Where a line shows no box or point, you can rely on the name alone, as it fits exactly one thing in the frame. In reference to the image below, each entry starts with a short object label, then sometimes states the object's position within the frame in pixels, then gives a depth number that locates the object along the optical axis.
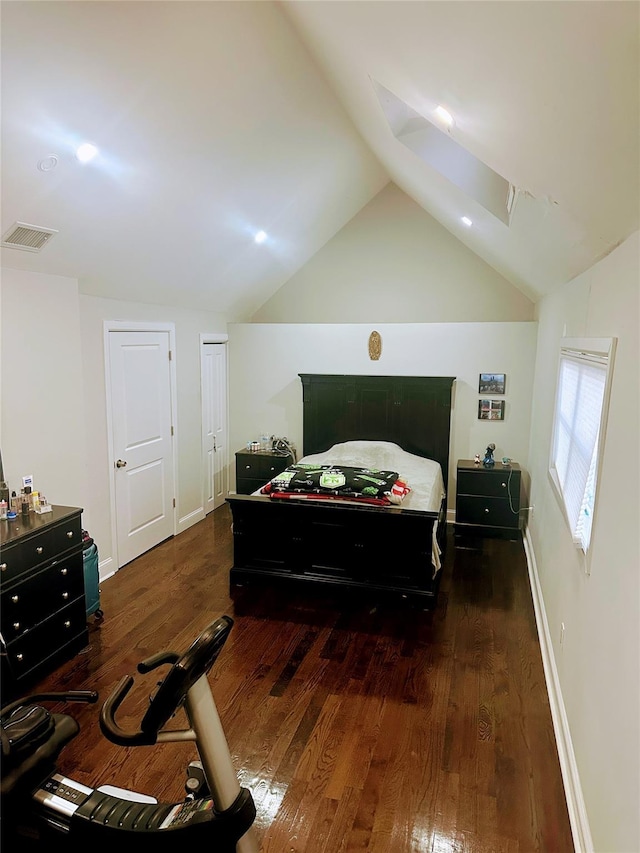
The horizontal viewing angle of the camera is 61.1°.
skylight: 3.12
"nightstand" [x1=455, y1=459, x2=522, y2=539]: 5.29
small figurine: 5.37
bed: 4.00
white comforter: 4.78
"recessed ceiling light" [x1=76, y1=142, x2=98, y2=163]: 2.66
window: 2.29
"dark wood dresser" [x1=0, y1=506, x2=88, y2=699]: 2.88
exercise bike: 1.57
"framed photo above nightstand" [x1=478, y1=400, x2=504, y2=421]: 5.57
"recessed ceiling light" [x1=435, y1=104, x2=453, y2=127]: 2.08
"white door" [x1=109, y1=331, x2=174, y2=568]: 4.50
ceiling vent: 2.99
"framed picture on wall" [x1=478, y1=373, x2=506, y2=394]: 5.53
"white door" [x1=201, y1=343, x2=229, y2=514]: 5.91
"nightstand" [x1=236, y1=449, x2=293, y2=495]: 5.95
